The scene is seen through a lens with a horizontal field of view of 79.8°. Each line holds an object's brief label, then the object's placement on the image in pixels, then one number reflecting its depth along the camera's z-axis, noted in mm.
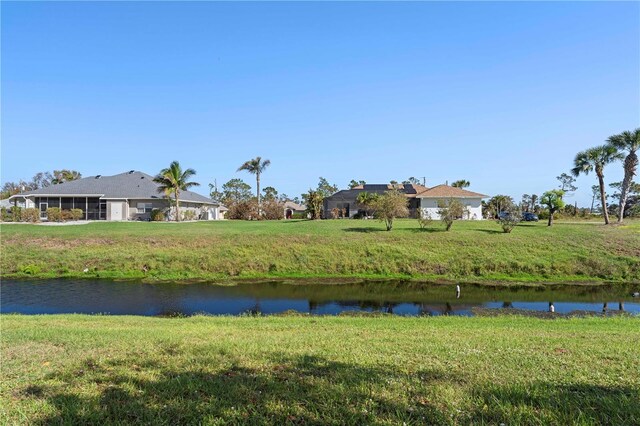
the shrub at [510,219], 32031
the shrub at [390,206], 32688
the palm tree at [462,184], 69375
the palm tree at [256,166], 65562
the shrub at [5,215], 44719
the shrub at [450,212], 32938
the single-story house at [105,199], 46625
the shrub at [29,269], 24281
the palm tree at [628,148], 41116
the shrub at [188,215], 49812
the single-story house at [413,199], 50375
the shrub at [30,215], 42094
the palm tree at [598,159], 42969
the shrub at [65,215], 43812
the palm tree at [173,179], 46500
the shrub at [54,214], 43062
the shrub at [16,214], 42731
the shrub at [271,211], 54906
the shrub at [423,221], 34531
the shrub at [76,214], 44688
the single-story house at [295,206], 94625
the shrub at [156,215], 46969
